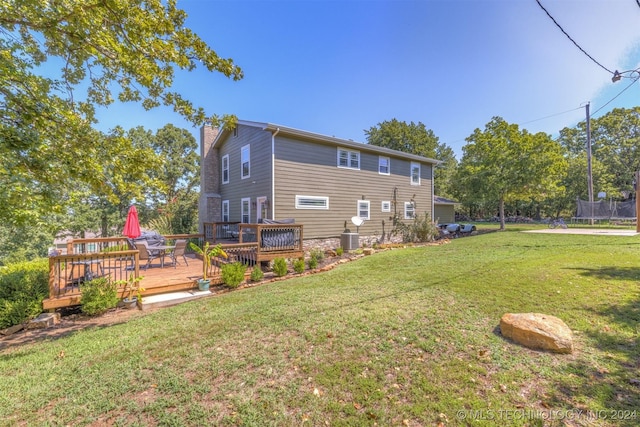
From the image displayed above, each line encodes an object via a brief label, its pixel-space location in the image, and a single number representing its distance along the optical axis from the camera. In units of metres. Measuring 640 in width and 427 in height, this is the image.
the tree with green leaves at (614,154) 27.14
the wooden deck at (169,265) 5.32
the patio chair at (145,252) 8.02
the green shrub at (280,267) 7.95
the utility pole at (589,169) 18.92
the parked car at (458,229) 19.66
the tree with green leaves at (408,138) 34.66
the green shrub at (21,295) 4.78
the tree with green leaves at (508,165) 17.73
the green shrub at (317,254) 9.74
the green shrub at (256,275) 7.45
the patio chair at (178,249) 8.46
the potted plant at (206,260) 6.74
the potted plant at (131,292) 5.81
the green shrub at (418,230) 15.07
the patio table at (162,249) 8.11
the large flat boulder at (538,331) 3.22
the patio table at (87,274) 5.77
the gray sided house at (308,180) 11.27
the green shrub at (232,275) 6.85
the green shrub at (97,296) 5.23
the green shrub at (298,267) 8.22
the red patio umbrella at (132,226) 7.91
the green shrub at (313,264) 8.88
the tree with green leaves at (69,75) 3.43
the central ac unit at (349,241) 12.31
